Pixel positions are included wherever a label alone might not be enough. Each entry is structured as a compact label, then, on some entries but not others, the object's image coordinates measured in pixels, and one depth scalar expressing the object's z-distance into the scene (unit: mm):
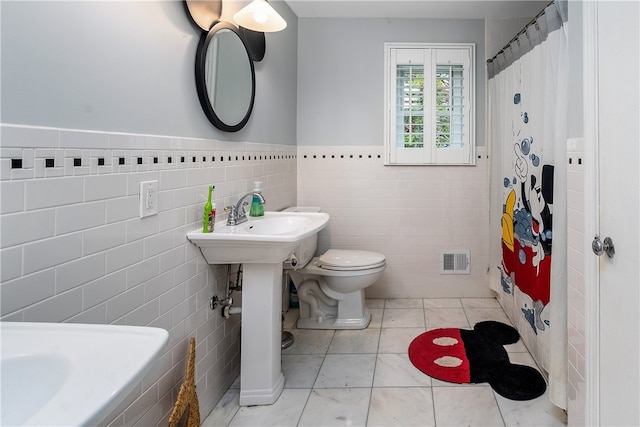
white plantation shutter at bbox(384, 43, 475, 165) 3076
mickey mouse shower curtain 1744
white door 1068
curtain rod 2068
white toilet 2559
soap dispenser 1993
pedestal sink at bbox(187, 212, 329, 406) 1656
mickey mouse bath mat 1913
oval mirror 1637
